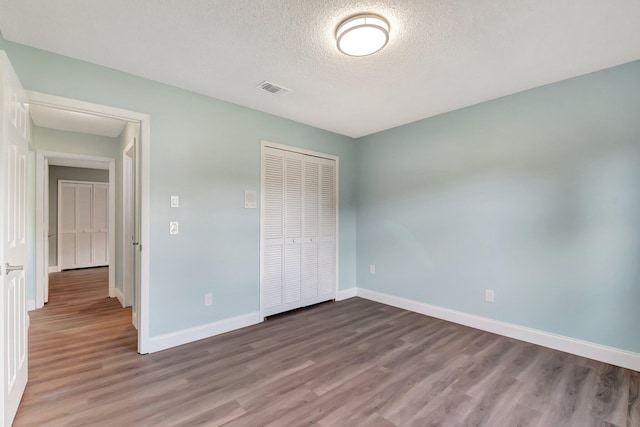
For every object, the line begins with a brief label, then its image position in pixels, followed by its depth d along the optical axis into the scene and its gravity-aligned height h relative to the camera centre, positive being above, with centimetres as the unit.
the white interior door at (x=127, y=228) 374 -18
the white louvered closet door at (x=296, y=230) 350 -21
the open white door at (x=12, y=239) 151 -15
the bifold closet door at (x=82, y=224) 644 -22
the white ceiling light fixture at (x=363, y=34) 177 +116
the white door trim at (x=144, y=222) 256 -6
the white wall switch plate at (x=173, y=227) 272 -12
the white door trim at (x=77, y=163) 384 +32
